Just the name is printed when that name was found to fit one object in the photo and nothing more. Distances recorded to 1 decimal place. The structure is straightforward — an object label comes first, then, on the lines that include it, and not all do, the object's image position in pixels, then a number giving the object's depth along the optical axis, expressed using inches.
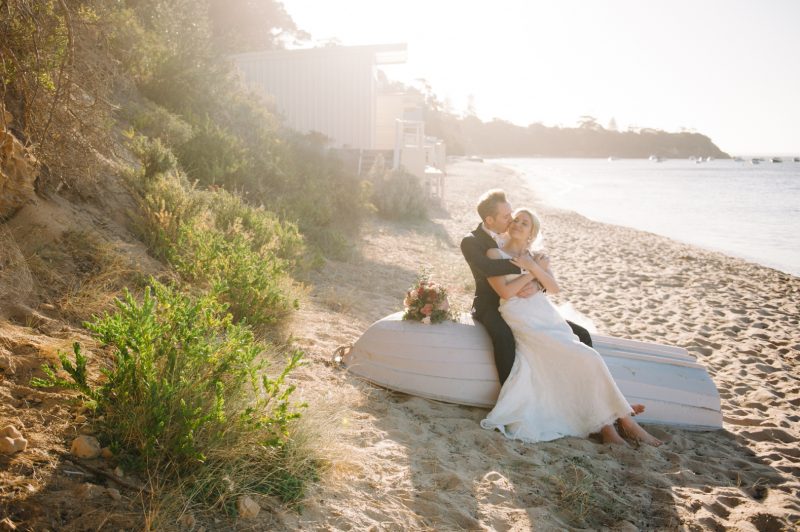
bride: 154.6
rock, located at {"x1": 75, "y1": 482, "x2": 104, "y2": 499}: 84.3
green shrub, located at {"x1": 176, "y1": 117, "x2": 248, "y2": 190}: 309.9
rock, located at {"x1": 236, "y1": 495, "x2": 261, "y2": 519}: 92.2
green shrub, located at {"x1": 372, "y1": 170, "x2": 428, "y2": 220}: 541.0
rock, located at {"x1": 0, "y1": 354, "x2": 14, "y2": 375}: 104.5
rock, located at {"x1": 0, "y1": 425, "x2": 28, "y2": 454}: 85.2
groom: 163.9
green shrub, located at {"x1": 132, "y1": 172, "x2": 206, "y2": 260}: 204.6
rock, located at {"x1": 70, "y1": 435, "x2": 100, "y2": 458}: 91.3
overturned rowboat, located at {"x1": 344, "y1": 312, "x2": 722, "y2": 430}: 168.2
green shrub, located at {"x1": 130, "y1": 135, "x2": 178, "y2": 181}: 247.6
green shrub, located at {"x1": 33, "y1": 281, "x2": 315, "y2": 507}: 93.3
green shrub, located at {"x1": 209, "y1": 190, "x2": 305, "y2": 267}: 256.4
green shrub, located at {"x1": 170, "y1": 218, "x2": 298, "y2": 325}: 182.4
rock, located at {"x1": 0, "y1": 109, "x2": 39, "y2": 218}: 145.7
